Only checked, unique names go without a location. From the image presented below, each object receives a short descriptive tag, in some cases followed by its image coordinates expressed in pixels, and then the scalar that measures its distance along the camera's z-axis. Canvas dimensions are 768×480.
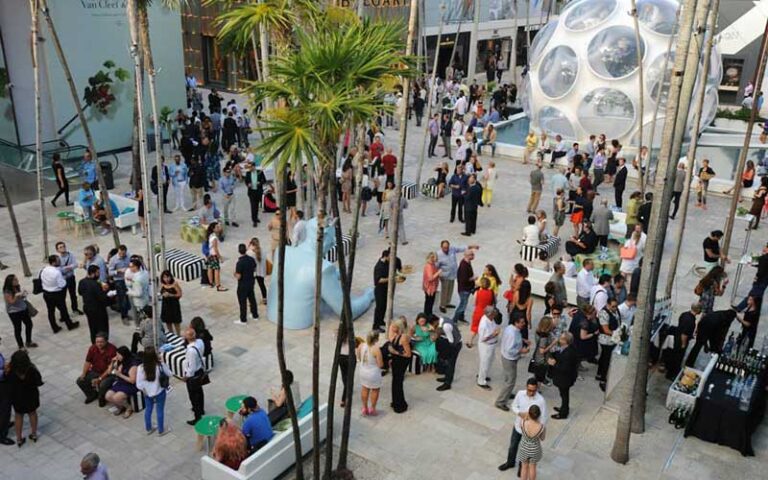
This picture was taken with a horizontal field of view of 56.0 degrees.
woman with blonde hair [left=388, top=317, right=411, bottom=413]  10.11
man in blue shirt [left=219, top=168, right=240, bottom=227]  17.27
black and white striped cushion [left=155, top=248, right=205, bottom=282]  14.73
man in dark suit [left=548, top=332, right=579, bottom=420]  10.00
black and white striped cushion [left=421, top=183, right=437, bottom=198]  20.48
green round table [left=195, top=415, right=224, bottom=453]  9.08
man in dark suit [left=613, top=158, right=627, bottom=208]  19.28
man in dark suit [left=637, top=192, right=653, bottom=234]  15.65
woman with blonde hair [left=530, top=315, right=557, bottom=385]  10.29
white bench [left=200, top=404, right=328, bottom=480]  8.51
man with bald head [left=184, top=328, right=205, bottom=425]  9.75
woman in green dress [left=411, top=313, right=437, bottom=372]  11.19
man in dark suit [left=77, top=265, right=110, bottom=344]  11.52
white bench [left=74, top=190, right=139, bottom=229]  17.08
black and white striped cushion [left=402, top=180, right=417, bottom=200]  20.25
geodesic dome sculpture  23.25
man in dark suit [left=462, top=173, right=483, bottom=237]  17.19
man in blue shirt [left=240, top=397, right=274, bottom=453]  8.77
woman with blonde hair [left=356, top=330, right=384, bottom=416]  9.75
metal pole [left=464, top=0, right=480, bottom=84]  38.41
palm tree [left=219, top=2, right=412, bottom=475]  6.70
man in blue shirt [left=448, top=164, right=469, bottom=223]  18.19
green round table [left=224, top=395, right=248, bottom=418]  9.29
